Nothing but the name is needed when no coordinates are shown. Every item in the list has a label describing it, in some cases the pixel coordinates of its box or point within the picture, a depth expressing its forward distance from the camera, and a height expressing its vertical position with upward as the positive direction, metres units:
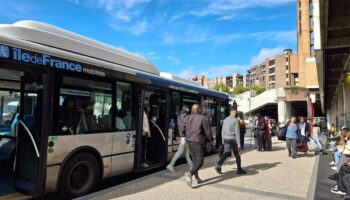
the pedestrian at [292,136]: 11.96 -0.49
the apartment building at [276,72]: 106.12 +22.21
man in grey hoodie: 8.19 -0.43
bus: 5.39 +0.17
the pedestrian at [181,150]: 8.17 -0.78
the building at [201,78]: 183.62 +26.35
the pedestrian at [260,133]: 14.23 -0.46
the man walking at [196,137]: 6.80 -0.34
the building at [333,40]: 9.88 +3.36
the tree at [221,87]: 116.06 +13.22
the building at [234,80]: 187.88 +26.19
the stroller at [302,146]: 12.89 -0.93
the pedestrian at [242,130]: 14.82 -0.35
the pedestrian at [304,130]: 13.25 -0.28
